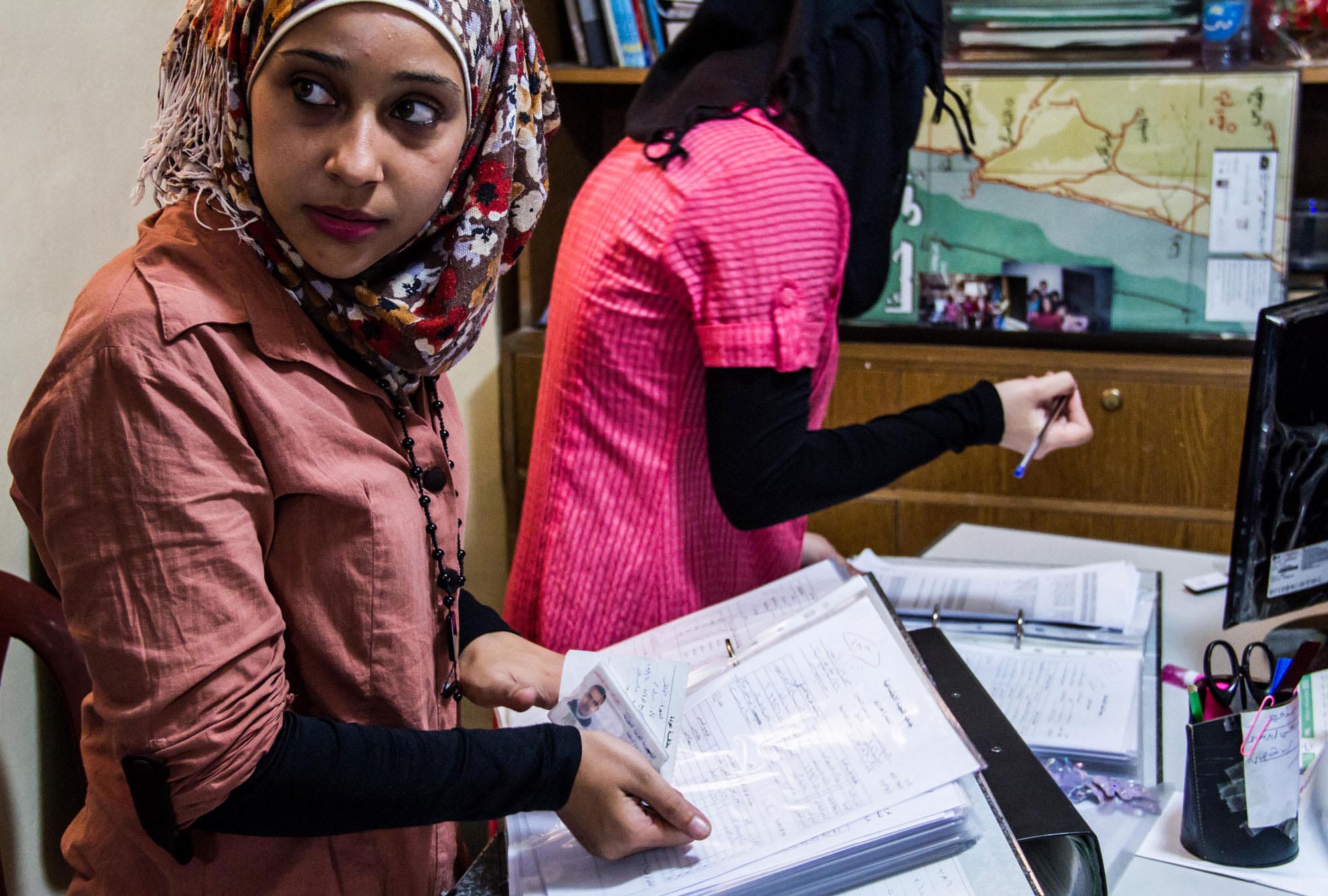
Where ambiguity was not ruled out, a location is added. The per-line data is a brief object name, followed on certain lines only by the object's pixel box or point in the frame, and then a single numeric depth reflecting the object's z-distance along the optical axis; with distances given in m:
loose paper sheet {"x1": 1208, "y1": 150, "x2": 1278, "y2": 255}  2.16
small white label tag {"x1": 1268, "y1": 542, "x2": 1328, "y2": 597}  1.24
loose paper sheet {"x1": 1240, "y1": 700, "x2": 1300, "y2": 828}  0.89
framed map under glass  2.17
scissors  0.96
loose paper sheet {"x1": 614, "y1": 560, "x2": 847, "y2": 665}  1.16
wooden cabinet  2.21
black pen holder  0.89
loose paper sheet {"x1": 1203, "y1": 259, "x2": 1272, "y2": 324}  2.21
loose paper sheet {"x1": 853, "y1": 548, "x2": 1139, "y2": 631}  1.34
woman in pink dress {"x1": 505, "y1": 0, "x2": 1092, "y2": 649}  1.18
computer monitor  1.16
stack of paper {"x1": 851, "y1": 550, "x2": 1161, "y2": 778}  1.10
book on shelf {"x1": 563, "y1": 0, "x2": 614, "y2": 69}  2.47
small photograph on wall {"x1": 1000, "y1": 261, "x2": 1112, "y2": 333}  2.31
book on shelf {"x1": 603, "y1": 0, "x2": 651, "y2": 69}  2.46
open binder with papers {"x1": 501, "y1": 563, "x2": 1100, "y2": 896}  0.80
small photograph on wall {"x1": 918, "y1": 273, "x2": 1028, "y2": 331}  2.36
